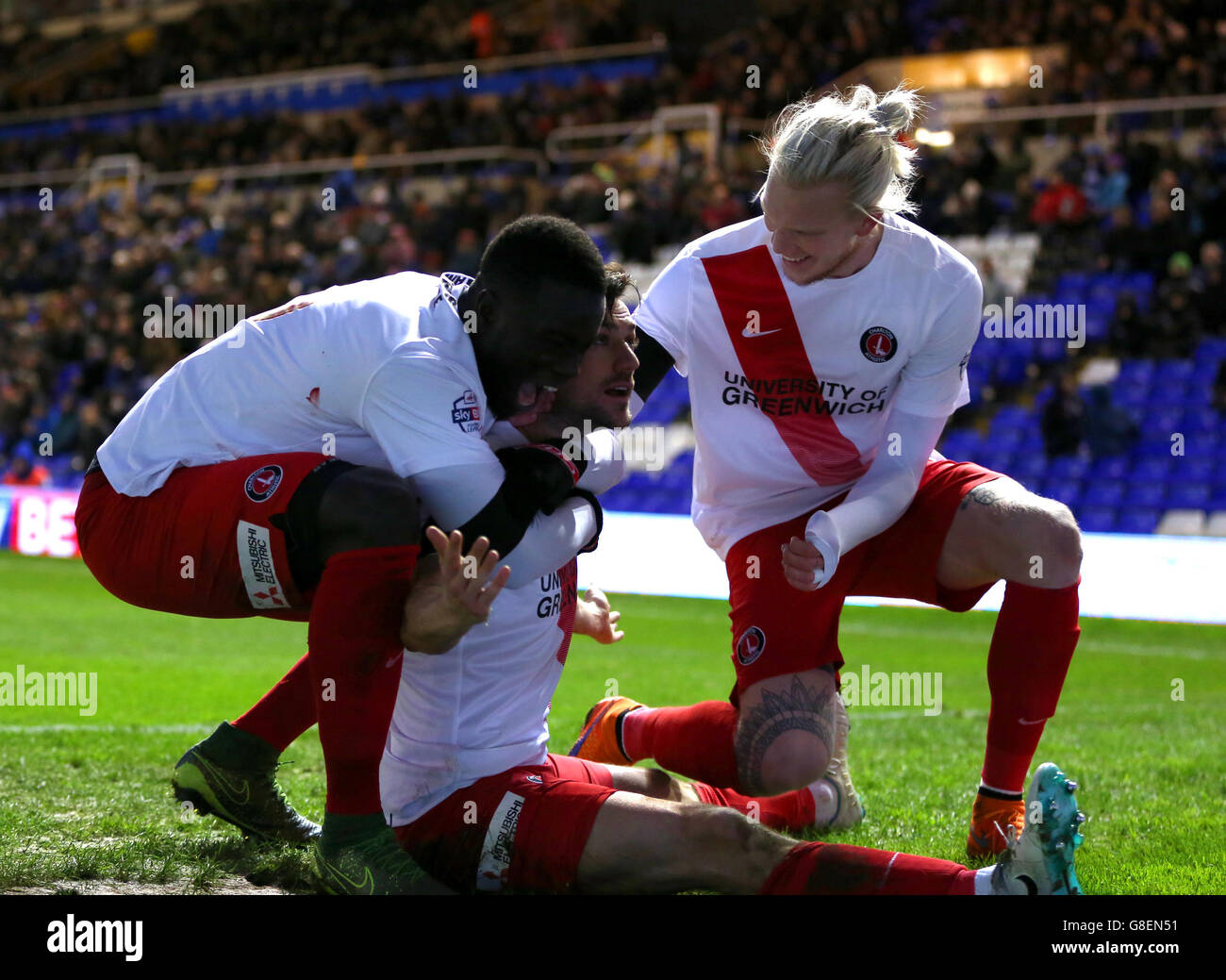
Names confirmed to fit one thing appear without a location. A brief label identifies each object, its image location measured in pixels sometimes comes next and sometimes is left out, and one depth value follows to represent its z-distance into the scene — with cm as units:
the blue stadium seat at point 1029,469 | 1451
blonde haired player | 390
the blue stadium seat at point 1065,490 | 1411
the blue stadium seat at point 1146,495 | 1374
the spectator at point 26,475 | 1969
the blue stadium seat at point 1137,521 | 1353
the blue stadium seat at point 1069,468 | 1427
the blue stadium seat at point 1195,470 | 1377
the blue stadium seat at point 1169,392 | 1455
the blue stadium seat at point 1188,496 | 1355
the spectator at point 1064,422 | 1442
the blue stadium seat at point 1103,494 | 1394
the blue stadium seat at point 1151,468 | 1398
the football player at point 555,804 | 290
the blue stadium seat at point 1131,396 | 1473
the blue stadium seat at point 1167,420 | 1434
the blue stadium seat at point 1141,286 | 1542
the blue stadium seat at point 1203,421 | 1404
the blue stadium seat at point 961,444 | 1509
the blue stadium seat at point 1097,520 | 1370
